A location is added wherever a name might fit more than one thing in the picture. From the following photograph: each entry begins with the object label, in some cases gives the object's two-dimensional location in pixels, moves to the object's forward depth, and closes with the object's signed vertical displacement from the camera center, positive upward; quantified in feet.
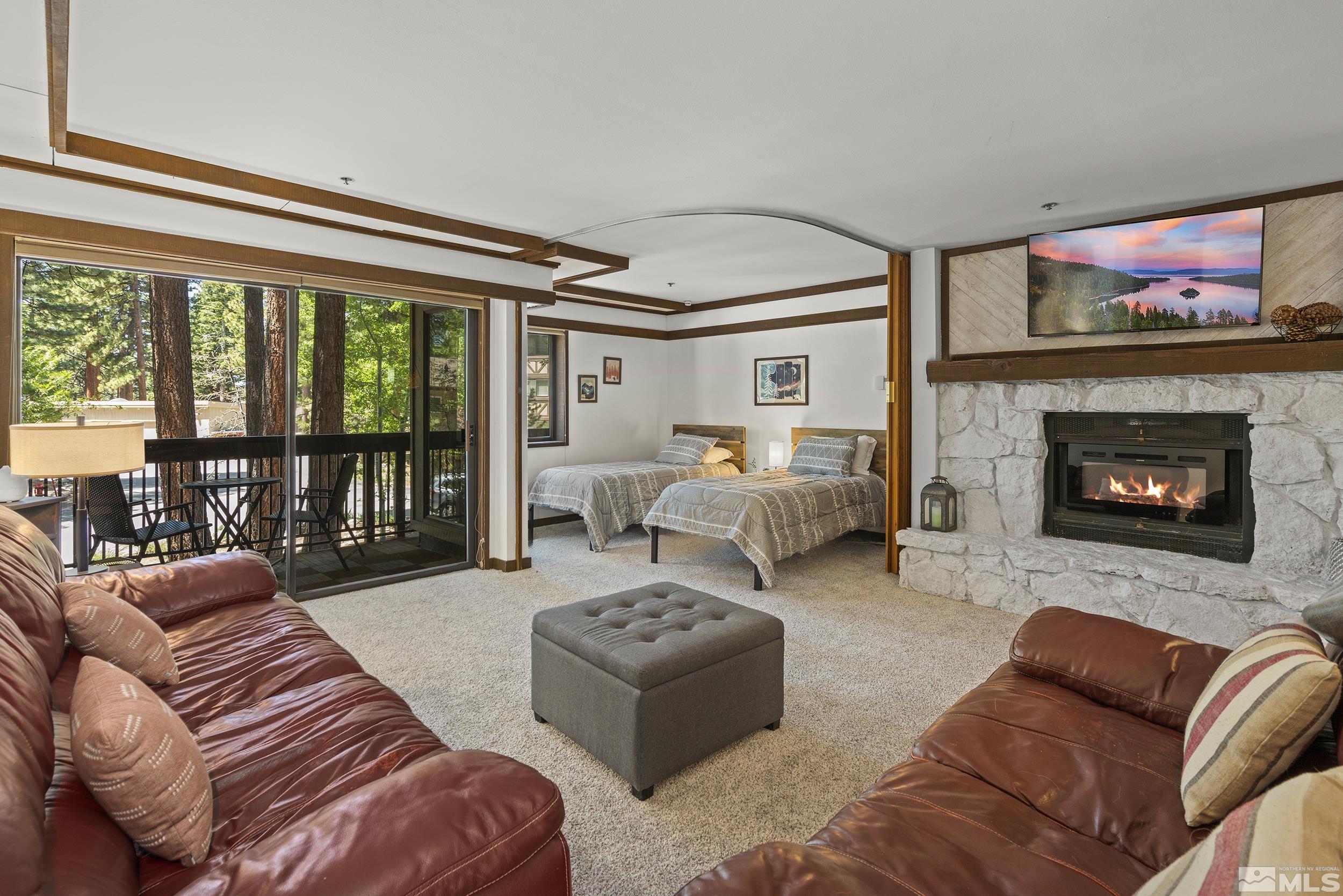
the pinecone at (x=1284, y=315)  11.35 +2.19
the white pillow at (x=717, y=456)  24.16 -0.45
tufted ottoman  7.14 -2.70
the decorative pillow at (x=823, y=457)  19.94 -0.41
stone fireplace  11.40 -1.15
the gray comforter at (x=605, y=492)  19.60 -1.48
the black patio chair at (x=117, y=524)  13.32 -1.64
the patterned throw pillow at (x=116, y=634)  5.91 -1.73
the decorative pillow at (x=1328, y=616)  4.19 -1.12
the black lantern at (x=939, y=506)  15.08 -1.44
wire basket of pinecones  11.12 +2.07
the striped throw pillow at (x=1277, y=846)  2.02 -1.28
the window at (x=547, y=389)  23.32 +1.92
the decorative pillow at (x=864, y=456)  20.35 -0.38
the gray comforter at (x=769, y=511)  15.49 -1.72
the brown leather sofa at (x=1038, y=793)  3.69 -2.36
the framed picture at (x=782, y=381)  22.76 +2.17
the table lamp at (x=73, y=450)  8.38 -0.08
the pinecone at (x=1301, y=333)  11.30 +1.87
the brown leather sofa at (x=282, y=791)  3.07 -2.00
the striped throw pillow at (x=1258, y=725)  3.72 -1.64
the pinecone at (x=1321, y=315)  11.09 +2.14
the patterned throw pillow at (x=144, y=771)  3.50 -1.78
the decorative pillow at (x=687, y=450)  23.89 -0.24
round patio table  15.64 -1.44
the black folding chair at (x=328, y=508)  14.43 -1.43
